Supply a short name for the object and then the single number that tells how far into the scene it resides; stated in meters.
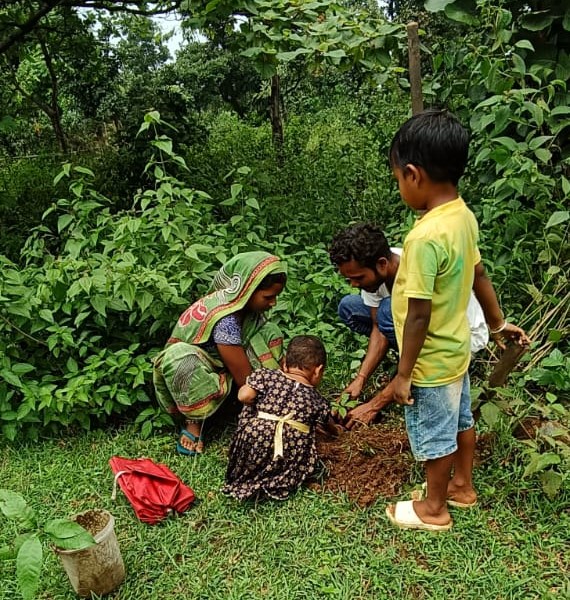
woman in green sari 2.62
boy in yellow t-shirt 1.68
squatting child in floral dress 2.31
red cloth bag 2.25
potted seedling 1.53
